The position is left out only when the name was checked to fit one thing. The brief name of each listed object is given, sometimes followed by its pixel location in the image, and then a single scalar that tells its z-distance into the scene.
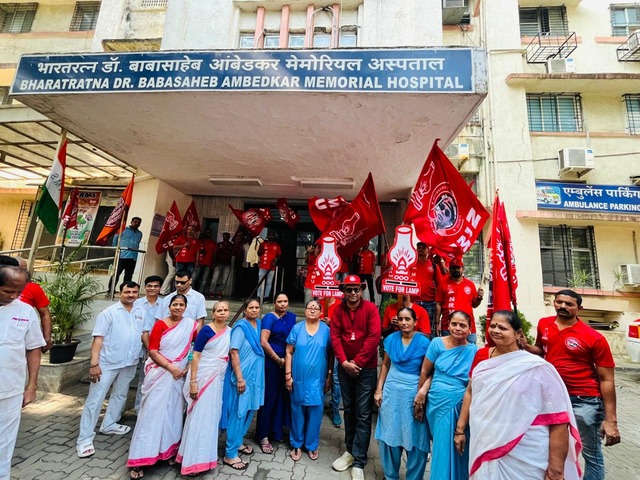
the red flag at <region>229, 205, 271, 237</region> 7.12
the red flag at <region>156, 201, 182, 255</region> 7.36
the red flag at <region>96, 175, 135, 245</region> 6.34
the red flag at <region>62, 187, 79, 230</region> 7.90
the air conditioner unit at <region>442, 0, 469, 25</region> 9.30
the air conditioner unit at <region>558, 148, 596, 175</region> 8.24
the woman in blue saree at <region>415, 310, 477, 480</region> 2.31
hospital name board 3.87
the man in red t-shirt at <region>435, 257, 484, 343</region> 3.96
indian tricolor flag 4.86
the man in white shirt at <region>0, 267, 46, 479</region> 2.14
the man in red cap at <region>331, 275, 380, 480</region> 2.94
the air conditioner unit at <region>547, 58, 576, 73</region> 9.02
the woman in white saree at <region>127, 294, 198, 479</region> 2.72
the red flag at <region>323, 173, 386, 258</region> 4.80
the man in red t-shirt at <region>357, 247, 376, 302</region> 6.50
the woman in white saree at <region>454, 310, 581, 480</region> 1.73
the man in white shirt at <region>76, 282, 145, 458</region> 3.14
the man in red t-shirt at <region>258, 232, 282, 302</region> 6.57
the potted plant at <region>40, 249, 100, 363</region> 4.49
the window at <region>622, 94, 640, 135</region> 8.96
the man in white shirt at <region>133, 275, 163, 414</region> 3.65
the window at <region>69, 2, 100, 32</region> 10.79
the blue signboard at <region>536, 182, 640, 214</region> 8.31
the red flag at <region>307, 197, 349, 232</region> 5.61
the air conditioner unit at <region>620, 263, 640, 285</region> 7.96
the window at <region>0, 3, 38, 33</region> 10.90
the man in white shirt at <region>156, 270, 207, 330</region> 3.79
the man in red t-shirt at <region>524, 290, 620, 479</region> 2.40
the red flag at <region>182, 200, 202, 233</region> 8.01
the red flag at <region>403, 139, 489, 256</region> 3.62
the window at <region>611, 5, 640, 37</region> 9.50
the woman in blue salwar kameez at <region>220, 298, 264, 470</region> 3.01
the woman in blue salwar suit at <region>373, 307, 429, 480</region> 2.59
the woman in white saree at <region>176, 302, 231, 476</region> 2.72
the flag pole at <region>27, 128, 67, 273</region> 5.03
